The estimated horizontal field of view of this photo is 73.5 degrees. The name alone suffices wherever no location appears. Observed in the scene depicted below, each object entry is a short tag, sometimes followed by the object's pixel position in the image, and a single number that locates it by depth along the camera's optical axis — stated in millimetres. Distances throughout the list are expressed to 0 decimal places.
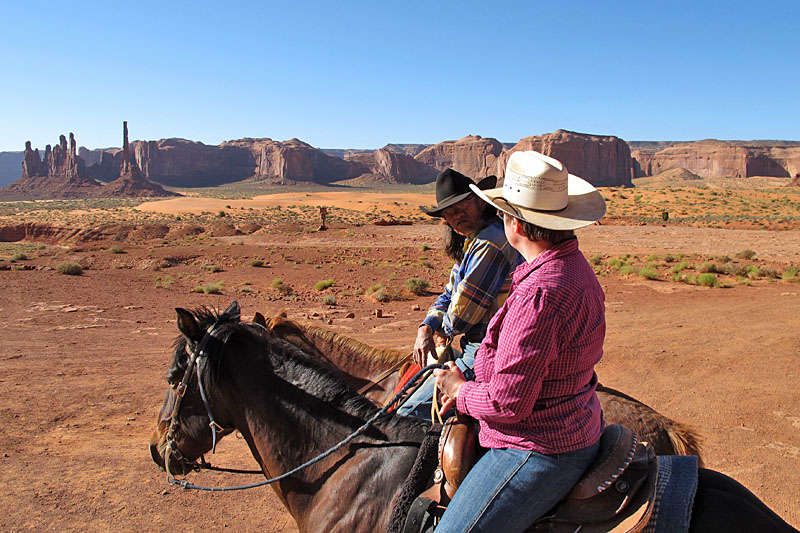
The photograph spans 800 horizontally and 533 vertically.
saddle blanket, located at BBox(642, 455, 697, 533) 2176
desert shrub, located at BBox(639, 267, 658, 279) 18203
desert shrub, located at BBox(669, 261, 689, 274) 19136
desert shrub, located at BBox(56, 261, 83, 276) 21234
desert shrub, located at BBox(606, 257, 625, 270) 21006
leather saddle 2166
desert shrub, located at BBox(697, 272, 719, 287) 16641
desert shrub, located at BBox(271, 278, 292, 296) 18031
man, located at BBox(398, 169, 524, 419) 3410
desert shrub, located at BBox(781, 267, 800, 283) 17173
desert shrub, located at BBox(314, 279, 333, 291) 18292
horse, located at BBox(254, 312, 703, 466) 4074
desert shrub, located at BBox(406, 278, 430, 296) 17297
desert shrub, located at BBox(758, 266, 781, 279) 17844
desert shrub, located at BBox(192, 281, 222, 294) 17766
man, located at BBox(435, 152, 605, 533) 1979
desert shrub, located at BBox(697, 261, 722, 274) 18812
